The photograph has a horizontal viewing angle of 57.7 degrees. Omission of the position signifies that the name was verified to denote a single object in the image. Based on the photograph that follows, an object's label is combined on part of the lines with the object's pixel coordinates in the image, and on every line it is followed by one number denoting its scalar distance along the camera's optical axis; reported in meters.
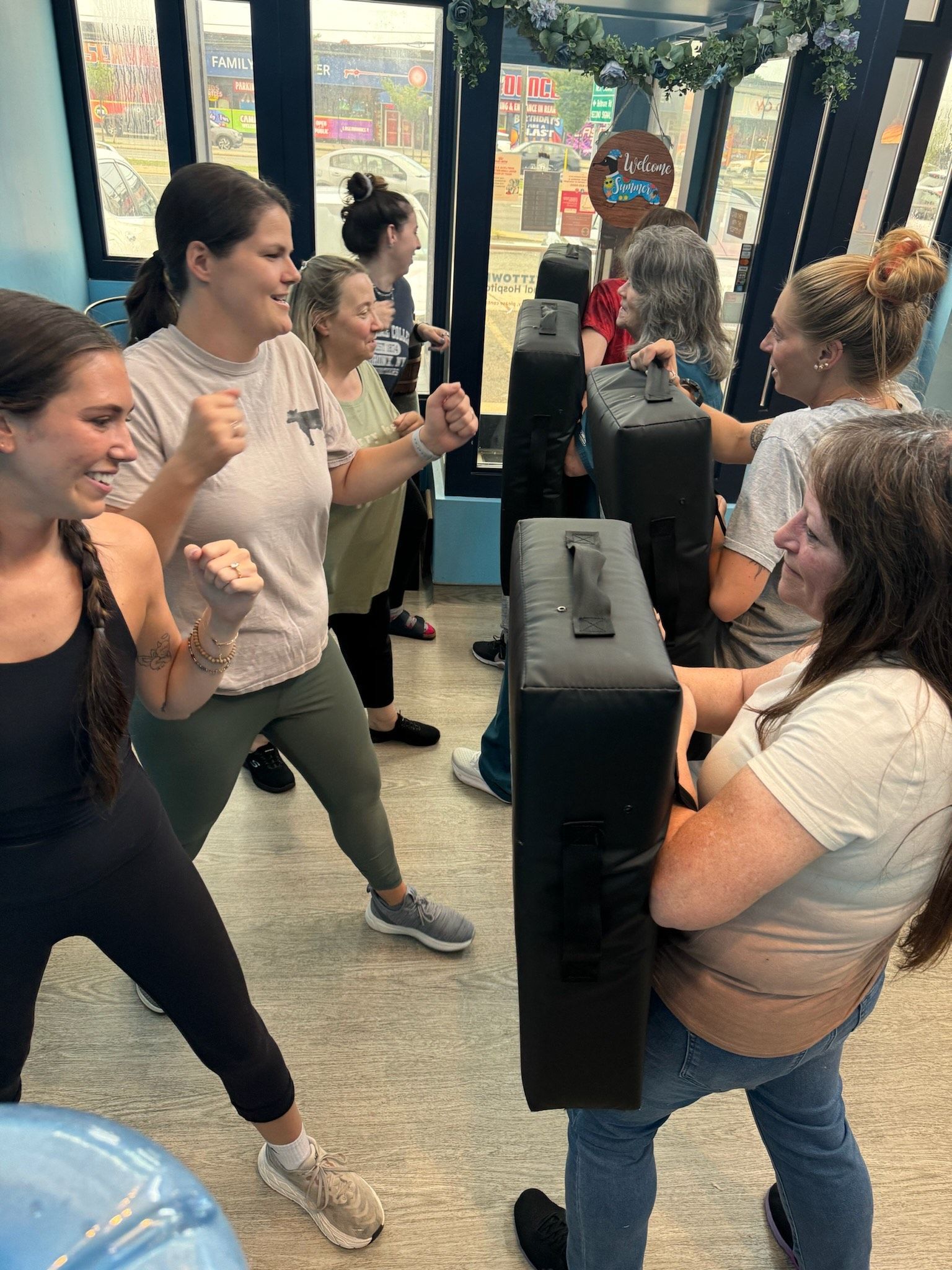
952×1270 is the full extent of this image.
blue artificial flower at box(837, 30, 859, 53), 3.22
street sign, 3.42
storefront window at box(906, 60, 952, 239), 4.53
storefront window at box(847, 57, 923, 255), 4.40
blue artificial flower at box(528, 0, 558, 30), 3.02
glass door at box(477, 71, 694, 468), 3.41
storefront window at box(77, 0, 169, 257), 4.00
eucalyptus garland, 3.08
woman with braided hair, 1.11
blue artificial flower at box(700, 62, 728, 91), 3.17
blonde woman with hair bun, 1.63
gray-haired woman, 2.33
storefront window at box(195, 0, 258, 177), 3.87
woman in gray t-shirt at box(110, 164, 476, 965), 1.51
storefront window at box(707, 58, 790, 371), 3.48
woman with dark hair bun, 2.96
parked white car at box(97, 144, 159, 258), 4.34
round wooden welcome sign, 3.31
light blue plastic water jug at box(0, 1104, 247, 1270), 0.37
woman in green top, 2.36
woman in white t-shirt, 0.88
